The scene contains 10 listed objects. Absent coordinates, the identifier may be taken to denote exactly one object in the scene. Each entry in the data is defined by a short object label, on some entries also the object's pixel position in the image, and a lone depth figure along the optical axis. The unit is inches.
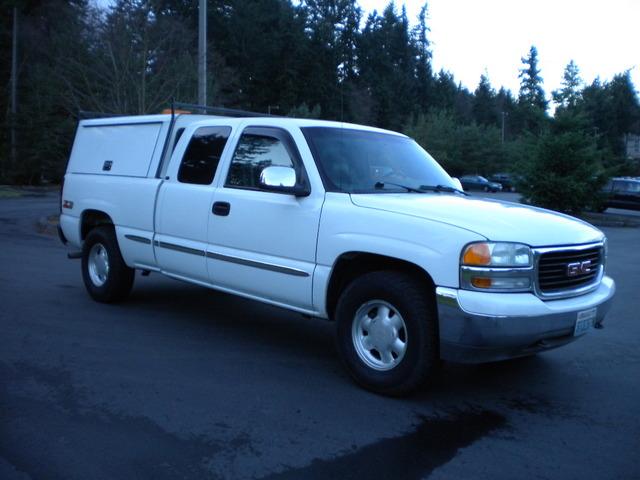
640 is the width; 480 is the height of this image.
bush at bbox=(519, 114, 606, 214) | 928.9
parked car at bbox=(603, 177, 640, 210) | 1176.8
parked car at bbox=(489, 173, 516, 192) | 2069.4
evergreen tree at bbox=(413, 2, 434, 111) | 3065.9
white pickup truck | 167.8
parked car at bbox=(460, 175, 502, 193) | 1902.1
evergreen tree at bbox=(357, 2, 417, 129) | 2384.4
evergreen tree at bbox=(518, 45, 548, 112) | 4055.1
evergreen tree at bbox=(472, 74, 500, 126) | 3961.6
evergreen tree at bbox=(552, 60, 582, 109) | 2904.5
